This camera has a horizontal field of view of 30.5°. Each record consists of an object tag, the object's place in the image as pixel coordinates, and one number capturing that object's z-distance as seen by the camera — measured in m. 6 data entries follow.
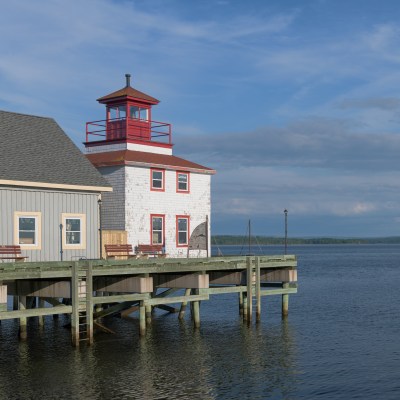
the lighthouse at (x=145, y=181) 35.56
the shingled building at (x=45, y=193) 28.52
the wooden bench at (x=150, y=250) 35.22
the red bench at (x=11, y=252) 27.50
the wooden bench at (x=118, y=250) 32.41
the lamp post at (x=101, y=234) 31.53
